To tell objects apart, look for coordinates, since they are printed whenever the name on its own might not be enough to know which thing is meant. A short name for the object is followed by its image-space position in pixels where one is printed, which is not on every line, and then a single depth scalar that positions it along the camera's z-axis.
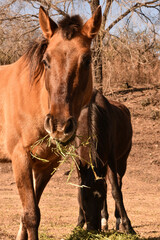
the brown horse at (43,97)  6.20
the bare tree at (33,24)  27.06
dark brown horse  7.95
